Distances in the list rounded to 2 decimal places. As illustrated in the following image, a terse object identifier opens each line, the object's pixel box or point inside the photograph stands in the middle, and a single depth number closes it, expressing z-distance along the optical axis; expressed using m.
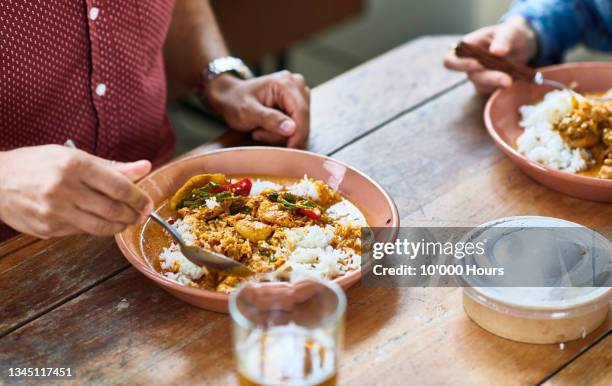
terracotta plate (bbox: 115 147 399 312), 1.35
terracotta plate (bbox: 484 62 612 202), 1.50
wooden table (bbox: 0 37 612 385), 1.17
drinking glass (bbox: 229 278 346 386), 0.99
